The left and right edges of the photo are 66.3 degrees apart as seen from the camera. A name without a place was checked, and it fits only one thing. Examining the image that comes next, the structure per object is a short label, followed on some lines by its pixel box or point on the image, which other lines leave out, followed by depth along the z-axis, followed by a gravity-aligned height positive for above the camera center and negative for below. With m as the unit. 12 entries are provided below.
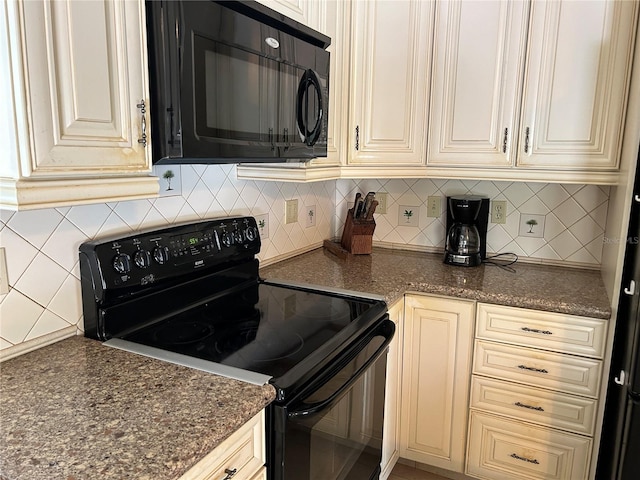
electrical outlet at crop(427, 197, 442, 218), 2.40 -0.24
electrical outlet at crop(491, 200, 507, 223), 2.28 -0.24
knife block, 2.31 -0.37
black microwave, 1.06 +0.18
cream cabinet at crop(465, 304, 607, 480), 1.73 -0.85
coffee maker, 2.14 -0.32
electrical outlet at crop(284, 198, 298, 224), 2.17 -0.25
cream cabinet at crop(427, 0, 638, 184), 1.75 +0.27
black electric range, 1.17 -0.49
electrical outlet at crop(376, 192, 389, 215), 2.52 -0.23
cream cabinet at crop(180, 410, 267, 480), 0.91 -0.60
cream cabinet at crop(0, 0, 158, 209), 0.83 +0.09
